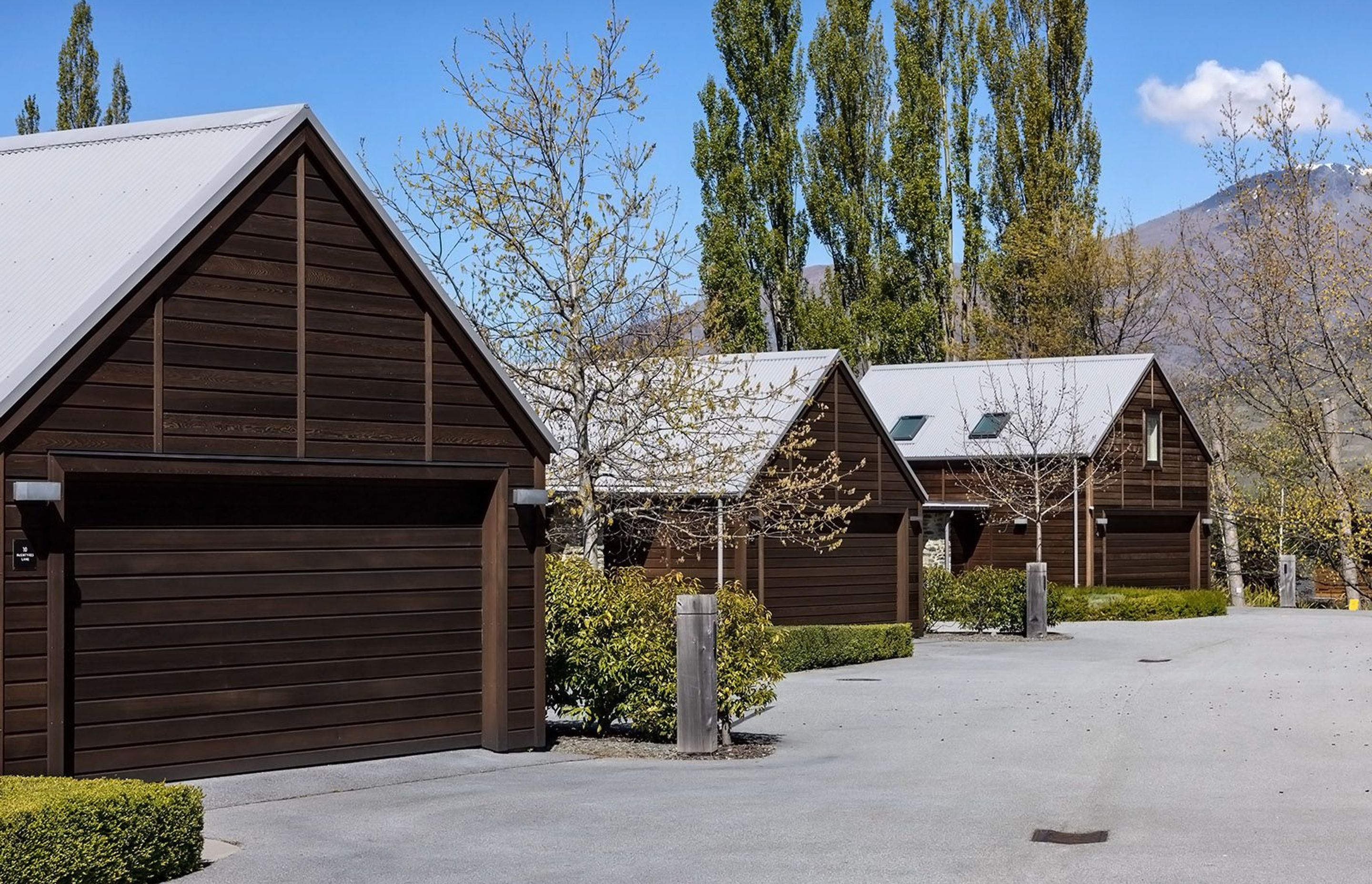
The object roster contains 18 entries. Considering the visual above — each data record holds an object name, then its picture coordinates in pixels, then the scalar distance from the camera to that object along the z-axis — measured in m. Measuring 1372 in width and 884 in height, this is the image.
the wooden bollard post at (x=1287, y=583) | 49.78
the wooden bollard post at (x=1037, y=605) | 34.53
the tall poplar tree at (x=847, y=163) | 54.59
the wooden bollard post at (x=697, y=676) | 17.00
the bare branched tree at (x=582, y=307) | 20.77
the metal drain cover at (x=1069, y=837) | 11.60
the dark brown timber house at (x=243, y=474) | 13.43
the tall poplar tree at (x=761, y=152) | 51.72
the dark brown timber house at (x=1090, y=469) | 44.50
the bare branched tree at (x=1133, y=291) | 60.56
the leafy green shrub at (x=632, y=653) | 17.66
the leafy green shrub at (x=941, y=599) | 37.62
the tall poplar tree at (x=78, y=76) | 53.19
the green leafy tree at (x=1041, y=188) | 58.16
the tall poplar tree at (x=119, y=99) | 53.88
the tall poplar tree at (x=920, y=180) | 55.19
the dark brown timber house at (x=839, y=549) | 31.66
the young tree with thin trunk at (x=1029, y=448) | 42.50
